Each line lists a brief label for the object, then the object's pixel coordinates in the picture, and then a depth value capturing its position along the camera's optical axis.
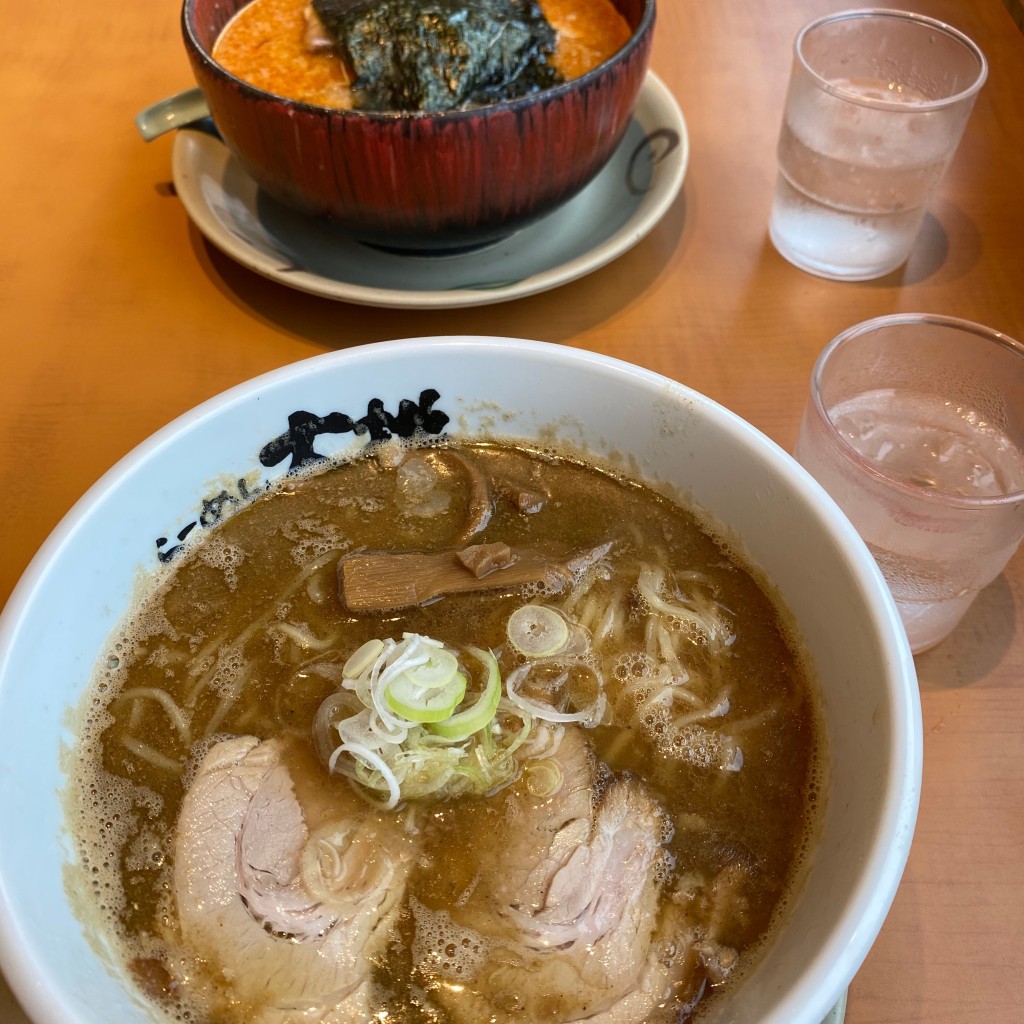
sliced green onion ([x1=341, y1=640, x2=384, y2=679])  0.33
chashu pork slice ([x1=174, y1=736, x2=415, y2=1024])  0.30
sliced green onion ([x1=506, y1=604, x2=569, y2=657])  0.36
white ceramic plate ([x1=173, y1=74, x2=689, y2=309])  0.44
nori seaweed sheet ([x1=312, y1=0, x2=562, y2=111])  0.43
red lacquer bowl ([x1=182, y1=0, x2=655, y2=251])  0.39
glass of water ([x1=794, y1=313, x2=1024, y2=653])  0.35
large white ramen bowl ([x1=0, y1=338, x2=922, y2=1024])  0.28
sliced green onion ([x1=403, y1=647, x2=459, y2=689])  0.33
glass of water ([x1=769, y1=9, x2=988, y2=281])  0.45
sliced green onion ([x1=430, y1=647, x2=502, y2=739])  0.32
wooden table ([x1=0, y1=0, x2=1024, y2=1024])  0.34
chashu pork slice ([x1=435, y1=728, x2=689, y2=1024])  0.30
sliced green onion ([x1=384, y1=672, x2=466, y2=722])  0.32
